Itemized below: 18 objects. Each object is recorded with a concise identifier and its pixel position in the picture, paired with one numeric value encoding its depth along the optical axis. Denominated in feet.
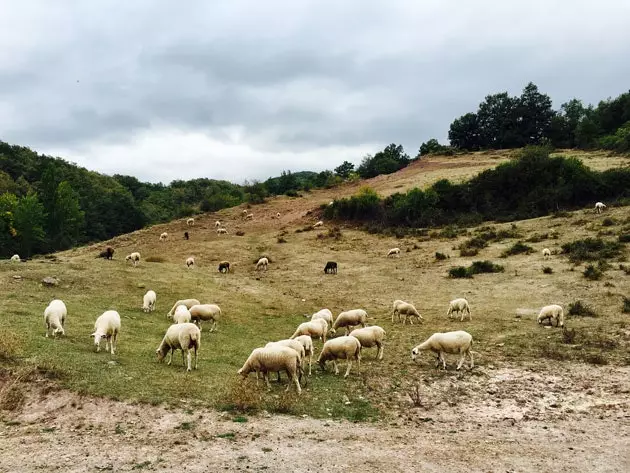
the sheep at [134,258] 116.72
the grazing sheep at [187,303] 71.51
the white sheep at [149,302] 73.53
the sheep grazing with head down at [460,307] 70.59
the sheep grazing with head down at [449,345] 47.50
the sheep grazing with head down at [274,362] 39.45
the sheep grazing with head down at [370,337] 50.39
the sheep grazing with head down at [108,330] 46.44
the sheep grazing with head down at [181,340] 43.91
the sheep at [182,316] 59.36
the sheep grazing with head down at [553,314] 62.18
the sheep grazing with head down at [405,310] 70.49
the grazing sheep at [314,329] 56.18
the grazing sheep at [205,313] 64.59
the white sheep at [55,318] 49.47
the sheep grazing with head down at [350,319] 63.67
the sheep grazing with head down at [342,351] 45.27
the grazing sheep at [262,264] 120.26
